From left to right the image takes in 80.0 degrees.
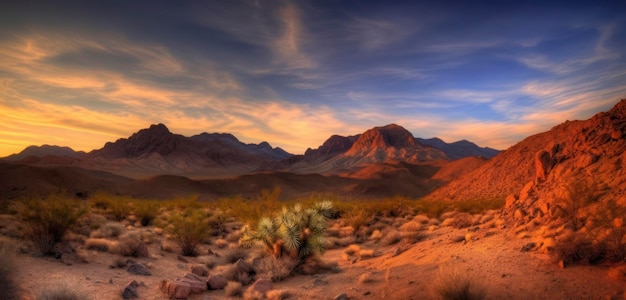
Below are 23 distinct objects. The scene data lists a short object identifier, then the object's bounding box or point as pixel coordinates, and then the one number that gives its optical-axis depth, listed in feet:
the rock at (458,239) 41.19
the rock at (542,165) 45.09
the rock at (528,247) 31.11
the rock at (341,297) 29.64
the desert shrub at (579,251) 25.57
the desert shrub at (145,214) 72.54
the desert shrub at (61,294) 23.75
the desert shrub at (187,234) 50.78
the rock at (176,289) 31.12
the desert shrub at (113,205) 77.05
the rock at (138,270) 37.73
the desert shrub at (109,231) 51.55
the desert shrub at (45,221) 39.34
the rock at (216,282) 34.58
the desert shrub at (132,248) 43.52
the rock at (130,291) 29.95
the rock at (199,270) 39.68
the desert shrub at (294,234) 39.91
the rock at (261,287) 32.02
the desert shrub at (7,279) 21.44
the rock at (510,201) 46.18
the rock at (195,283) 32.73
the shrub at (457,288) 23.54
